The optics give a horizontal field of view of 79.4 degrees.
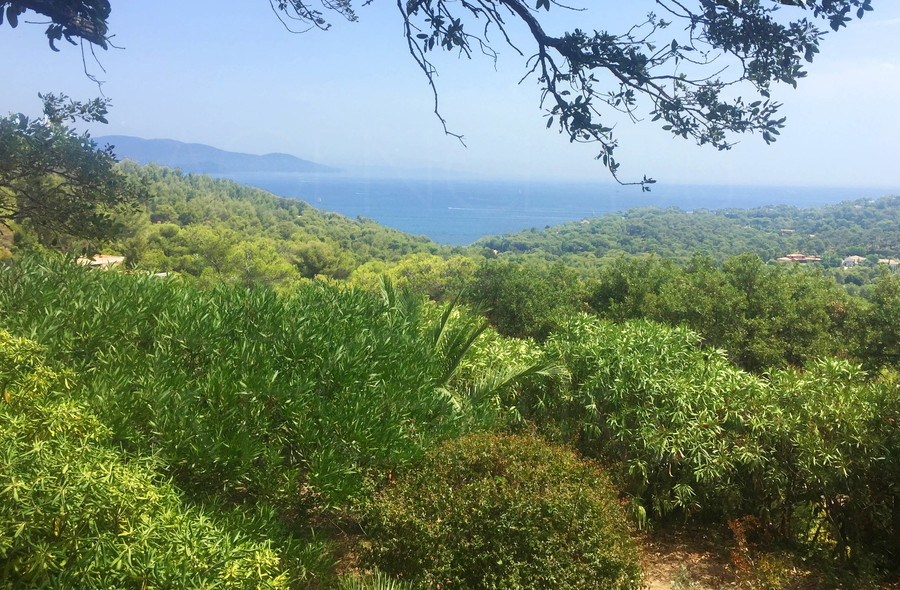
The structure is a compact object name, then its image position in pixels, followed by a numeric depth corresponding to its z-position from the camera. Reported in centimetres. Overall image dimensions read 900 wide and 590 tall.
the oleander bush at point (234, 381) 337
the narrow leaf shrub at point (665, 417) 530
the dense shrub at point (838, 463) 476
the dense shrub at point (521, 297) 1402
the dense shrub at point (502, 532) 372
